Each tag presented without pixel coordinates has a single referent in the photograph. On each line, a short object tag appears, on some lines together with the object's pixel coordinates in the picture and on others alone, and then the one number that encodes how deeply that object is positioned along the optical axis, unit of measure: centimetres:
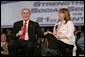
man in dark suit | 795
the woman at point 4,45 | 875
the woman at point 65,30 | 803
